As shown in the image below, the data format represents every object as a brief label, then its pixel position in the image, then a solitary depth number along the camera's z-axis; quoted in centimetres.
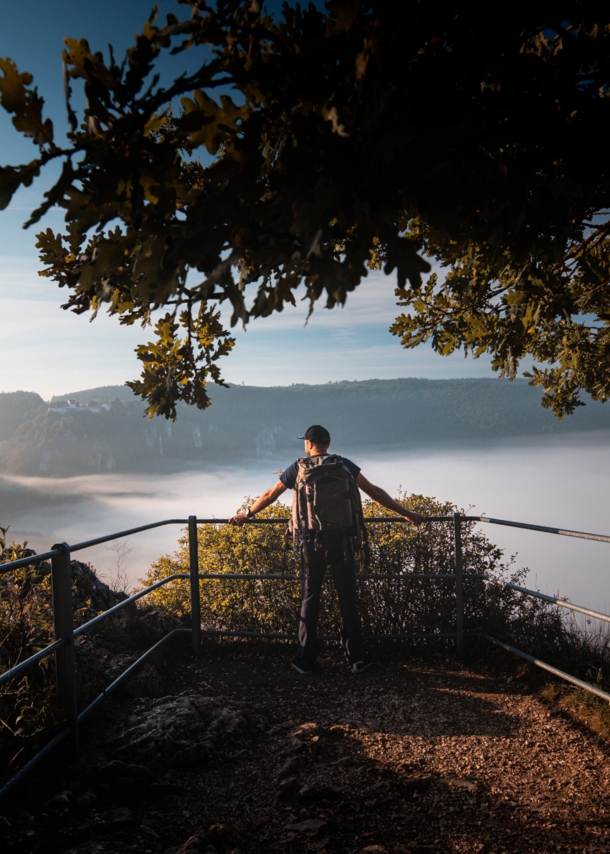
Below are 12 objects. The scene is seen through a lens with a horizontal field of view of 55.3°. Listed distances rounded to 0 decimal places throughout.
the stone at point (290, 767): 320
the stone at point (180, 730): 334
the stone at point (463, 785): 305
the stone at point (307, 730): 365
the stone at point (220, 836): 257
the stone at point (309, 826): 260
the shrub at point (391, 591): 541
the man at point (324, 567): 475
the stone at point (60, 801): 281
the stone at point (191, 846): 242
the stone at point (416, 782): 303
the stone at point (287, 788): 298
